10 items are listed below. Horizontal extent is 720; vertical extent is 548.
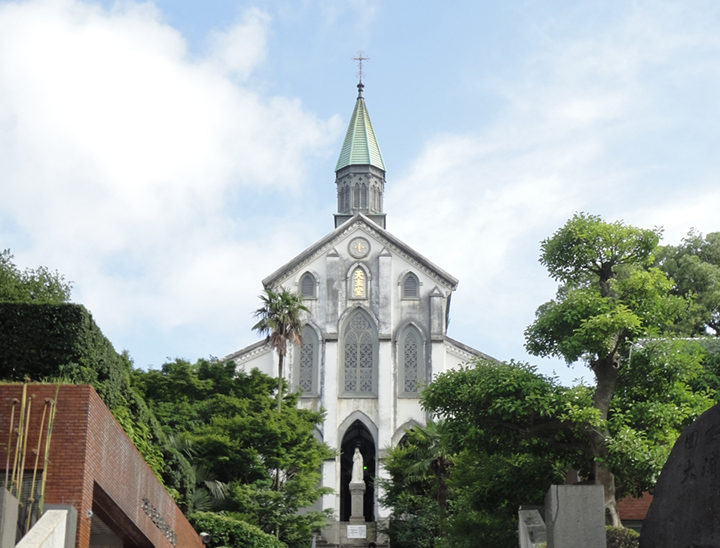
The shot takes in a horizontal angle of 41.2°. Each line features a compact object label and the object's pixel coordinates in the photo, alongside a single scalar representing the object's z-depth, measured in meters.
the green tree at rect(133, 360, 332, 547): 29.45
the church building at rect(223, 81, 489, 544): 46.91
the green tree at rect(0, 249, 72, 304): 31.89
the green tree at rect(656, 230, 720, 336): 41.19
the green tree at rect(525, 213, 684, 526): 15.64
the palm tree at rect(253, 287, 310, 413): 38.09
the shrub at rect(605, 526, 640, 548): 12.05
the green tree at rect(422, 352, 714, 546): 15.31
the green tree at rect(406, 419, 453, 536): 31.38
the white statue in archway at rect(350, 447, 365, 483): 40.25
